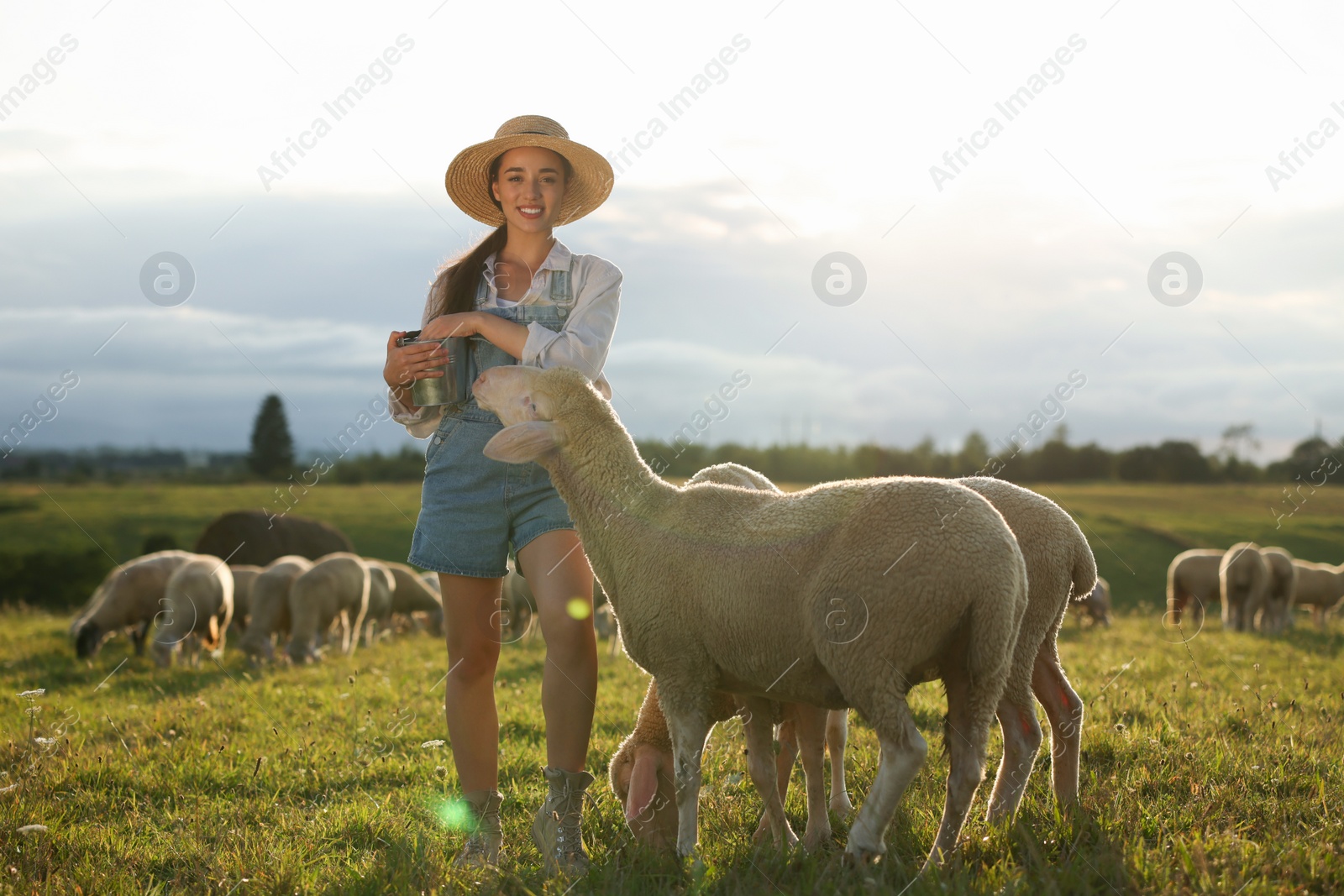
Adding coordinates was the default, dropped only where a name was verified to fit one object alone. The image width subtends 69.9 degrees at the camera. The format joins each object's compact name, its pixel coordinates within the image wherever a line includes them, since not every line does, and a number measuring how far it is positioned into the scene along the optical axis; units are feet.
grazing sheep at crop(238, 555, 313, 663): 40.16
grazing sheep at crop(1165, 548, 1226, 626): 52.95
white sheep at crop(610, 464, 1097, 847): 11.68
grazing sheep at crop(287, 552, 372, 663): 38.83
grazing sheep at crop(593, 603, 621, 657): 39.63
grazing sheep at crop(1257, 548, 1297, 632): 49.06
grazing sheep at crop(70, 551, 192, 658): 41.55
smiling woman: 12.20
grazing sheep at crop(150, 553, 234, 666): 38.73
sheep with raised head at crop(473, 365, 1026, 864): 9.75
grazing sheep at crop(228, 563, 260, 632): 45.55
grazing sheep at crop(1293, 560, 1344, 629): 54.29
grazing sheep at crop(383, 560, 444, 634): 53.42
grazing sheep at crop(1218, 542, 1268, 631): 47.85
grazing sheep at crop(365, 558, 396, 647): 48.88
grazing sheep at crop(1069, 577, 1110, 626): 47.01
